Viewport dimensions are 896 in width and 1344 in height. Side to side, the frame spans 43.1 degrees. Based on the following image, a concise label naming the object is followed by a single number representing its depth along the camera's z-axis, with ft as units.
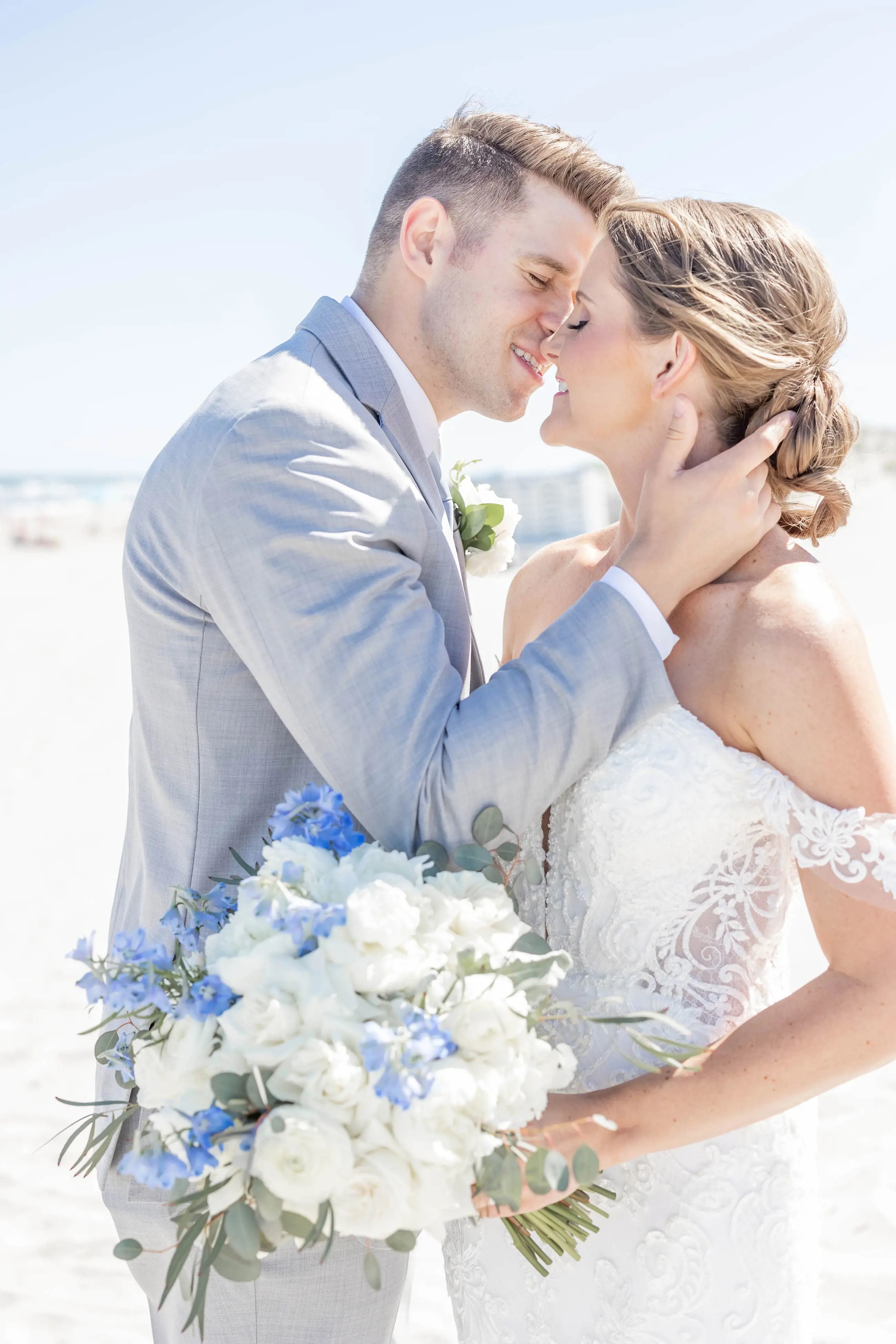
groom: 6.89
